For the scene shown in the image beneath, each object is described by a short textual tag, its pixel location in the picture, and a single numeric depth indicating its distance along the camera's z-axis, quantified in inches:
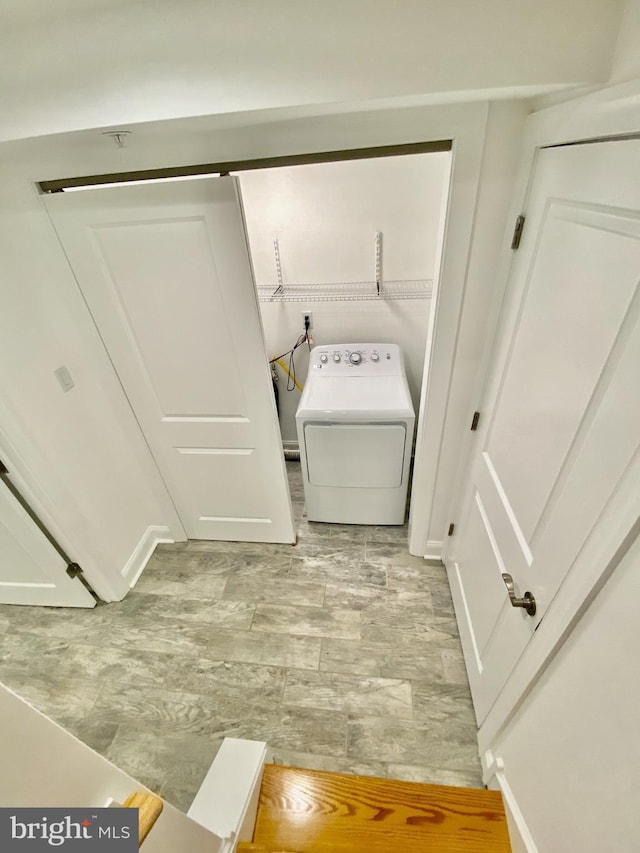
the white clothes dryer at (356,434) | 72.7
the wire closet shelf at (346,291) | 83.8
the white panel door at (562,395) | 25.5
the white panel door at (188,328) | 50.1
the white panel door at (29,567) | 62.3
